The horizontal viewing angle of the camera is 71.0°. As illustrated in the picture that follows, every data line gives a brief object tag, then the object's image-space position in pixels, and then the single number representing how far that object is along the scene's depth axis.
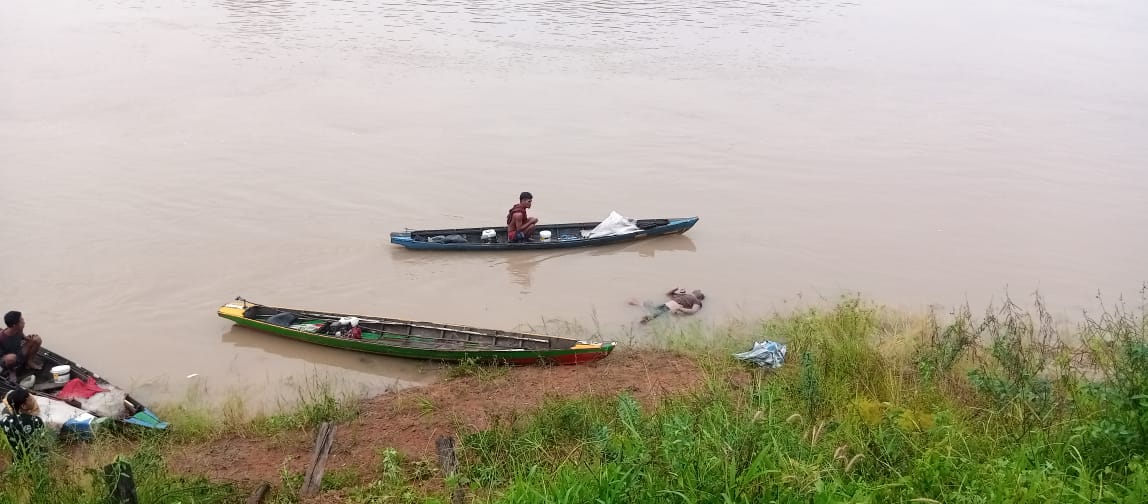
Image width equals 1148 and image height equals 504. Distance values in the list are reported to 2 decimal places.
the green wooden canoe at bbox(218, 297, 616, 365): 8.53
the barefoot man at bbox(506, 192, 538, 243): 11.84
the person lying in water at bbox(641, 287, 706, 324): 10.51
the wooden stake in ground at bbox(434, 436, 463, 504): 5.87
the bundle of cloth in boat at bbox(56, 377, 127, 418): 7.32
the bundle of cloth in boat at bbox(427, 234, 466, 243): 12.03
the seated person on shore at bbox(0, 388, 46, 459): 6.54
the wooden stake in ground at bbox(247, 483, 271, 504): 5.49
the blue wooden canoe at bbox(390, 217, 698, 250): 11.88
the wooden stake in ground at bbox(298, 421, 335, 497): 5.78
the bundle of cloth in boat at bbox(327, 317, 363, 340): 9.27
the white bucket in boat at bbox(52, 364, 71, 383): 8.03
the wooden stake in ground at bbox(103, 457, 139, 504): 4.50
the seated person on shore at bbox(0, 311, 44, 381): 7.98
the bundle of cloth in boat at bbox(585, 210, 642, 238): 12.39
